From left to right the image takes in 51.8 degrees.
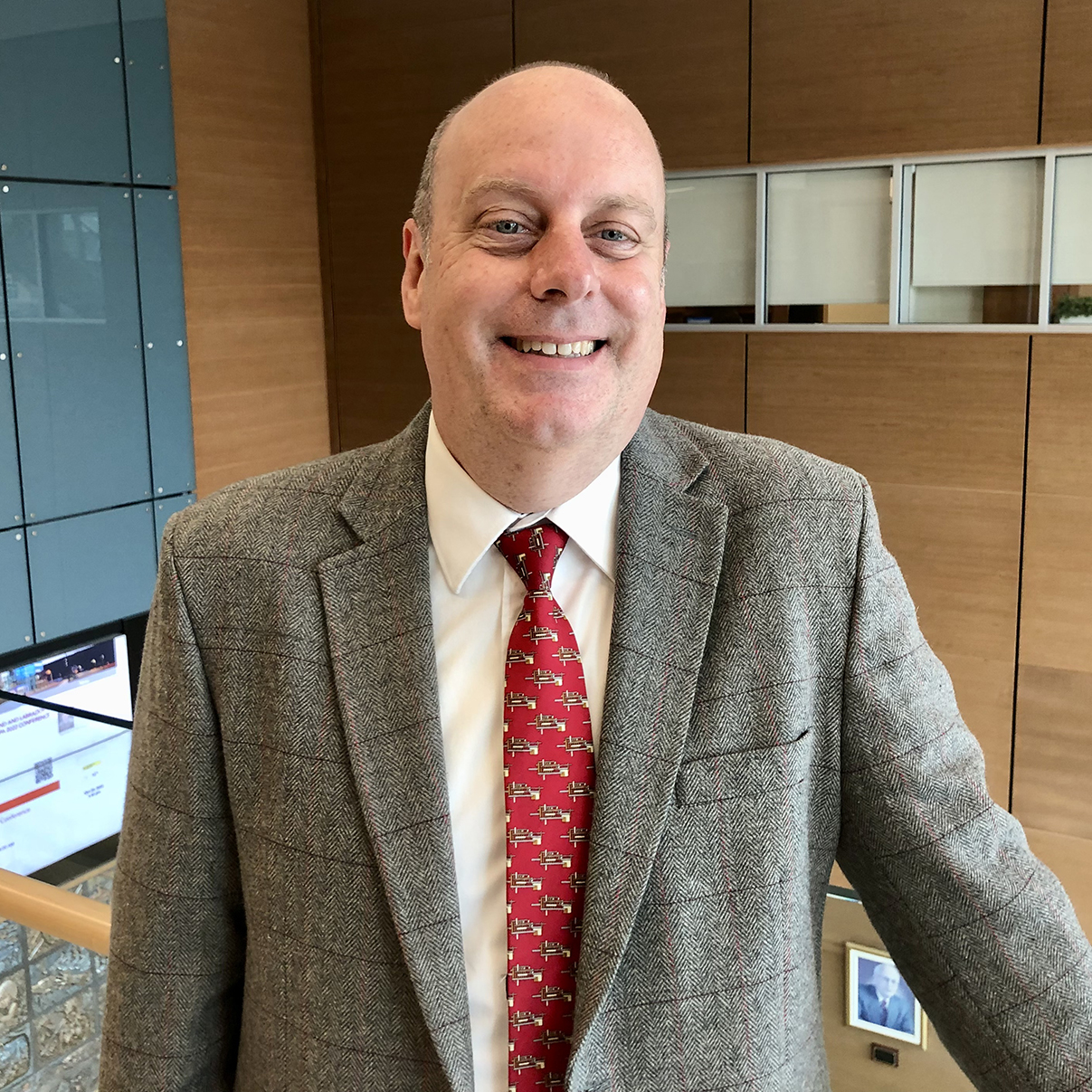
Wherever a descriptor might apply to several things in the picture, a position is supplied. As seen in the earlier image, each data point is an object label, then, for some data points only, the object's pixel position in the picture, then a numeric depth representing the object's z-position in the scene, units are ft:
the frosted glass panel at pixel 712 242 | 17.83
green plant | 15.56
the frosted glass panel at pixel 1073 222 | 15.38
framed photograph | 4.16
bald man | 3.44
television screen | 12.95
